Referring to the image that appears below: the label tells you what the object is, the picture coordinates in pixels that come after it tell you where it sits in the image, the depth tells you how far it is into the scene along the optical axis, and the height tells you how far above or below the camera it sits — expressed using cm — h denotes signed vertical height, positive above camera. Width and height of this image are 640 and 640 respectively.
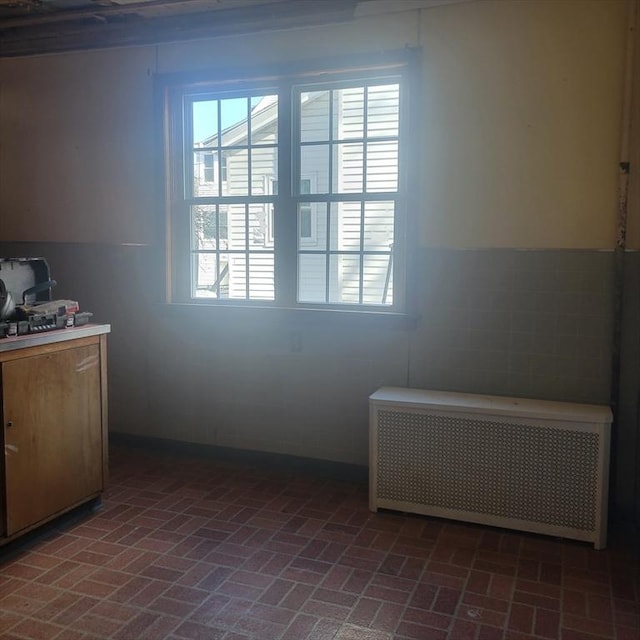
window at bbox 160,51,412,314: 395 +58
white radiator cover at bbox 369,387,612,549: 327 -109
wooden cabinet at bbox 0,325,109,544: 301 -86
